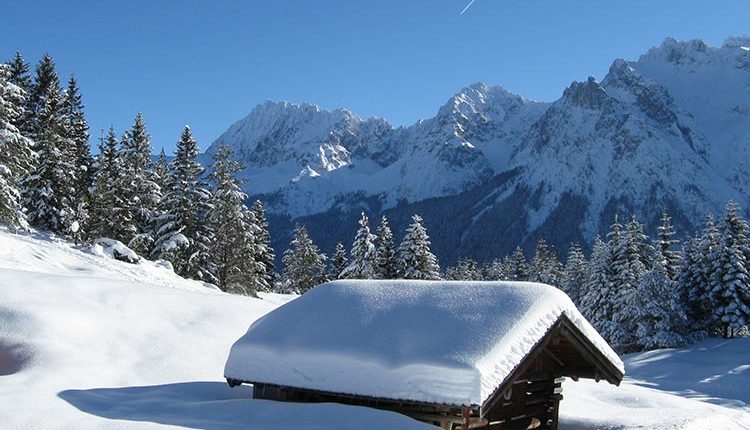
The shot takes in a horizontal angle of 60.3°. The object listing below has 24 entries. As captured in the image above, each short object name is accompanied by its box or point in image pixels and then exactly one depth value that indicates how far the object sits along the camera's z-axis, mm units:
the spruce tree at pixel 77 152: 40853
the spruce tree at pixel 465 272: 71875
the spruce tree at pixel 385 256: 45438
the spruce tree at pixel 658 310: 44750
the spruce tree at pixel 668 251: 50347
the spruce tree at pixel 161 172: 46362
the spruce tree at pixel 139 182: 42250
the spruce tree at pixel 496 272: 74438
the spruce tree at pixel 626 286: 46925
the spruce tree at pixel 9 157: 31203
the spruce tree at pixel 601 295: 50500
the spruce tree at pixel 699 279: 47125
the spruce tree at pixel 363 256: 45831
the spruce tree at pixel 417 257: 43094
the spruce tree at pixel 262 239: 47394
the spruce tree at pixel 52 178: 39750
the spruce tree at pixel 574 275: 63312
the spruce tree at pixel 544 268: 65062
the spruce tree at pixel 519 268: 68500
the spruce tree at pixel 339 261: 57094
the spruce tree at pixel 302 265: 55750
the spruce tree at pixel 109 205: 39219
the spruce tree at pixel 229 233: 39656
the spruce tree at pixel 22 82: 43094
